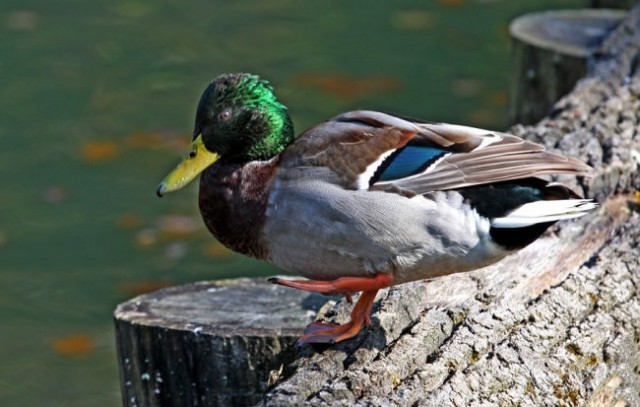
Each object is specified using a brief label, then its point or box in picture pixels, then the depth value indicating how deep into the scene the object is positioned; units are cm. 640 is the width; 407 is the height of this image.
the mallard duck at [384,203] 611
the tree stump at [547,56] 1187
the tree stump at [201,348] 740
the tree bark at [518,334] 575
